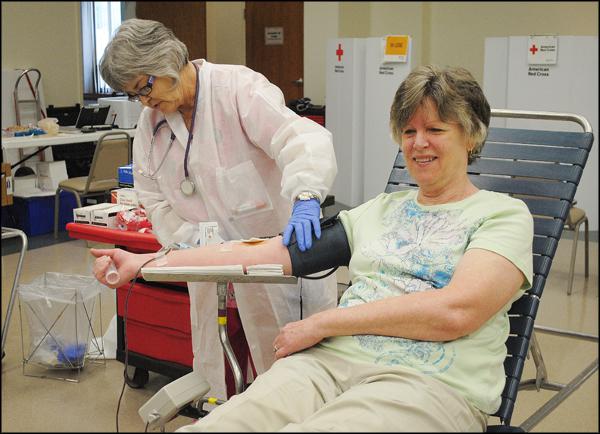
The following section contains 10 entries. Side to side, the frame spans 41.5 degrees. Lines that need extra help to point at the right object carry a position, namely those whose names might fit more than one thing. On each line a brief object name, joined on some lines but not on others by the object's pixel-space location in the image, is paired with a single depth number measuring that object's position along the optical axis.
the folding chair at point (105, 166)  4.57
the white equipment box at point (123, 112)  5.08
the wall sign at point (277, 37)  4.86
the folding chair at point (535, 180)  1.79
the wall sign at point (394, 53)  5.23
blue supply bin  5.14
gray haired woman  1.90
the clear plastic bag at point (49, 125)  5.19
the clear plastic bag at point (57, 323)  2.93
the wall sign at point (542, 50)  4.84
